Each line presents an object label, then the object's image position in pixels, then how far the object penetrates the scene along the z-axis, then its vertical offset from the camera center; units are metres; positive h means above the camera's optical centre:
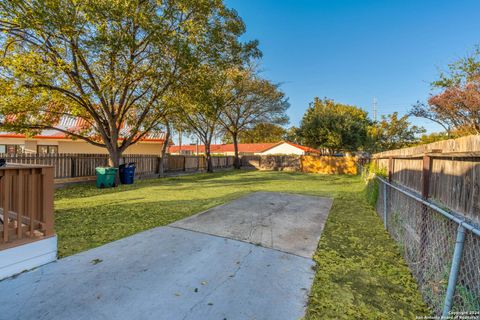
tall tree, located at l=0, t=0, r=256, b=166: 8.13 +3.89
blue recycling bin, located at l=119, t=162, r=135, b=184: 11.96 -0.77
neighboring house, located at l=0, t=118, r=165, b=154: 15.88 +0.86
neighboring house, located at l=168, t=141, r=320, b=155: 43.78 +1.69
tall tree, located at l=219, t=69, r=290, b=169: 20.12 +4.72
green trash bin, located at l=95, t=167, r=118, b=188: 10.70 -0.84
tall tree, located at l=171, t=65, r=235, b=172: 10.99 +2.85
